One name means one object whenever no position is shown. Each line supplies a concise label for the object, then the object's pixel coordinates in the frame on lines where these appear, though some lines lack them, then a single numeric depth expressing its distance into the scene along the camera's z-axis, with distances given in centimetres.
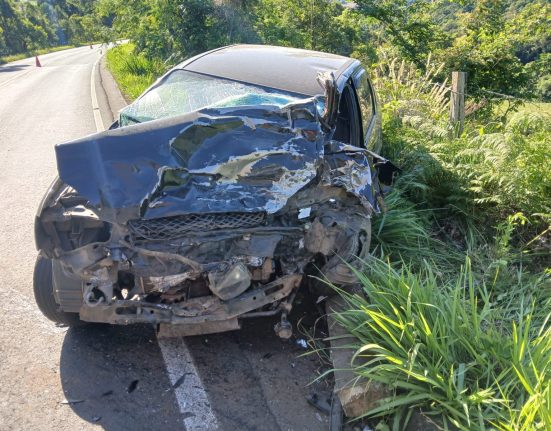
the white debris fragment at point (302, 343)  331
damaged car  271
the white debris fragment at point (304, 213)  302
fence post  710
